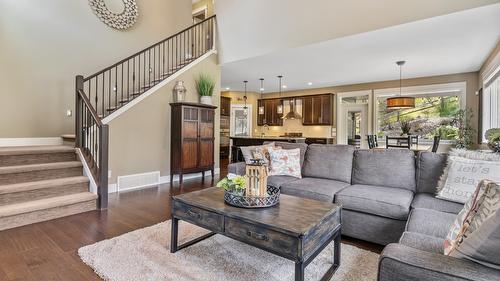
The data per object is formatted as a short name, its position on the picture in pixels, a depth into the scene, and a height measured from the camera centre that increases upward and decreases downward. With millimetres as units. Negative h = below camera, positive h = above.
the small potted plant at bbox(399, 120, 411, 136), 7059 +451
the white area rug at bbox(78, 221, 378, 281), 1944 -1001
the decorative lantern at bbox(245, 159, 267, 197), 2053 -320
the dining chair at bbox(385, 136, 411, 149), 4622 -48
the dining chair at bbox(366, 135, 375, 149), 5406 -37
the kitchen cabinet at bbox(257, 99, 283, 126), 9649 +901
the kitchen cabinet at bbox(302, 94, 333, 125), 8508 +964
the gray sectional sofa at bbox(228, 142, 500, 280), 1147 -538
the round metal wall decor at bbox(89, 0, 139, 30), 5340 +2595
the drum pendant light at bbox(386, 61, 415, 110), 5105 +727
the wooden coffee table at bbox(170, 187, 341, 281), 1605 -587
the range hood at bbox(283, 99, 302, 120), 8000 +696
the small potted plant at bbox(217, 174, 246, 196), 2123 -380
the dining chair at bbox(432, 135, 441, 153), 4629 -58
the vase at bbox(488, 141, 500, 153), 2695 -59
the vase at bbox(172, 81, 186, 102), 5293 +937
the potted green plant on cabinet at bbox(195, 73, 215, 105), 5746 +1088
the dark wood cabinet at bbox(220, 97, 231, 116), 9602 +1169
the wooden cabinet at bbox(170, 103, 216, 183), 5094 -7
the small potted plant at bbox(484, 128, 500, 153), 2709 +2
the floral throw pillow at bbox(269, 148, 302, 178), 3557 -333
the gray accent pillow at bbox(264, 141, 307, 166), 3771 -112
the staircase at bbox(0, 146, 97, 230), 2979 -617
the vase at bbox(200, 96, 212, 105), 5728 +831
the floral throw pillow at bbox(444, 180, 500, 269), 1017 -382
